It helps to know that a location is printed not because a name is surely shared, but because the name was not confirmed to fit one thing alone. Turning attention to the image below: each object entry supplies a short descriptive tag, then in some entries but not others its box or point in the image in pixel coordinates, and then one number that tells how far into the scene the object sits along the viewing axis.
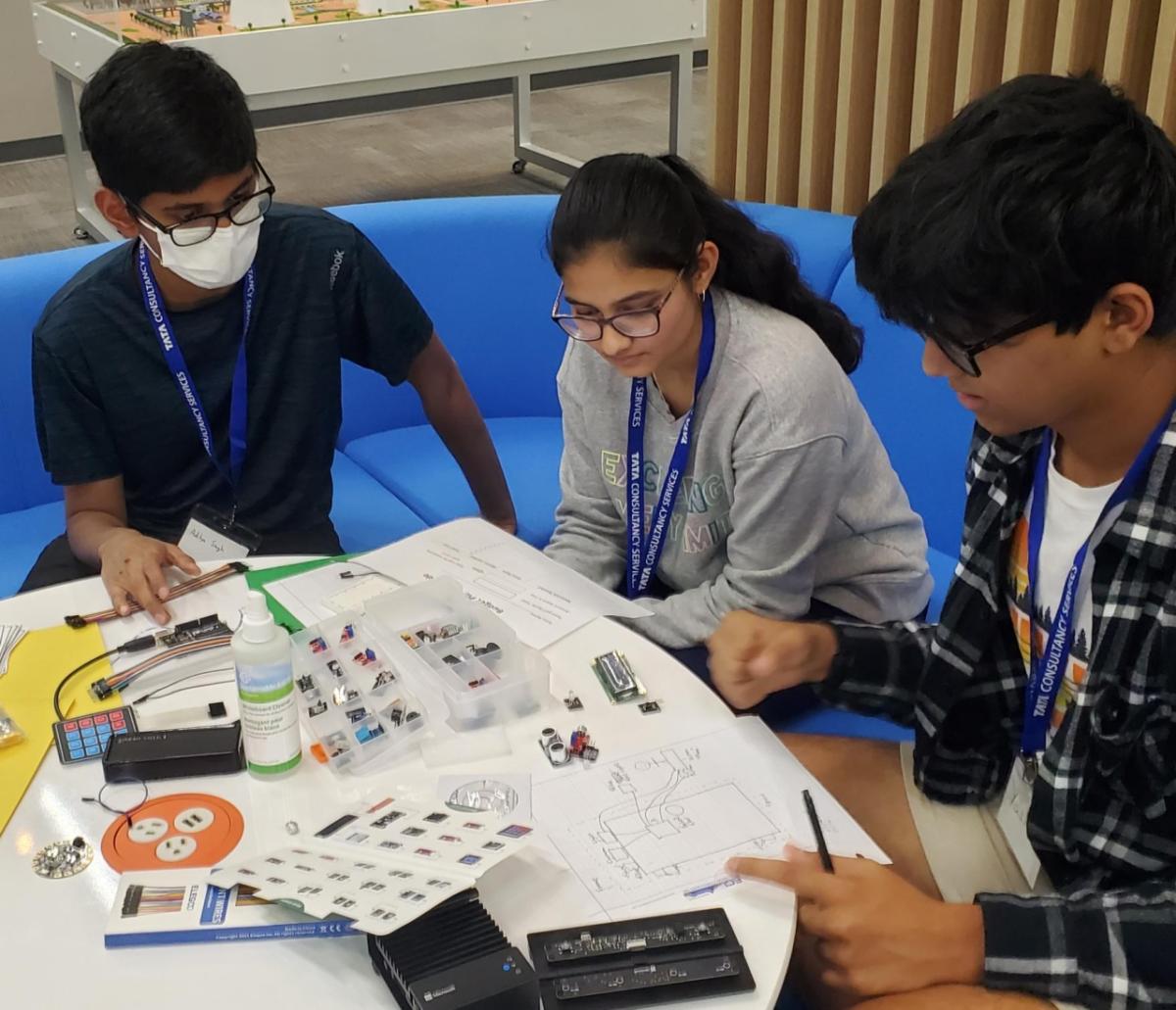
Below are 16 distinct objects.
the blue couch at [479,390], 2.57
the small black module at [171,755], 1.29
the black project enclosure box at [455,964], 0.99
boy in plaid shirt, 1.12
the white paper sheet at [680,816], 1.17
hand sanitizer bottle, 1.19
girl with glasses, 1.78
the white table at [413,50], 4.50
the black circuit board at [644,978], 1.03
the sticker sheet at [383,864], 1.04
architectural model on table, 4.46
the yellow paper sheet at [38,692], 1.32
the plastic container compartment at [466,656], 1.39
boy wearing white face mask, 1.89
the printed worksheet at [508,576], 1.59
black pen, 1.18
